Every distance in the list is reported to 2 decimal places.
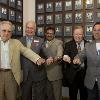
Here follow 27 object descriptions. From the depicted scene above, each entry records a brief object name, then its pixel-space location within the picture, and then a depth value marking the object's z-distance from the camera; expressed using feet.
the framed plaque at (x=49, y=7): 6.71
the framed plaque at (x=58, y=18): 6.64
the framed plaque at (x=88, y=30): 6.31
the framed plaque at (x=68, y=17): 6.54
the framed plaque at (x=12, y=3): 6.12
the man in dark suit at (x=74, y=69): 5.14
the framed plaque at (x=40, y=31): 6.75
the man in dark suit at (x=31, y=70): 4.87
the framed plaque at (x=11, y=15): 6.09
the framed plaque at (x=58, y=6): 6.61
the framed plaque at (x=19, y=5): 6.44
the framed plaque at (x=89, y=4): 6.30
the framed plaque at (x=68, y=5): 6.51
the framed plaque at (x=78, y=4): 6.41
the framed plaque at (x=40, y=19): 6.80
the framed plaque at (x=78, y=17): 6.42
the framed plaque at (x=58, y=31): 6.66
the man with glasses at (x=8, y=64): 4.32
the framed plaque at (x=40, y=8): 6.81
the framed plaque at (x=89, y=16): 6.32
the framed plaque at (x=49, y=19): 6.73
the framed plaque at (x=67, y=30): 6.57
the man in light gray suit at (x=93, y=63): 4.37
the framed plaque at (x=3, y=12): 5.68
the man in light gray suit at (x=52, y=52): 5.26
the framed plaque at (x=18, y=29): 6.36
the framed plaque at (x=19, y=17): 6.43
